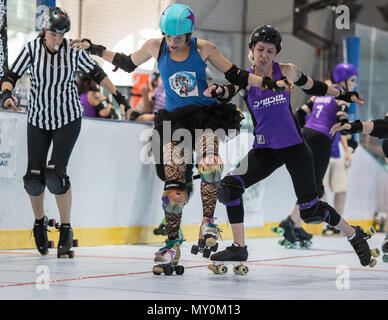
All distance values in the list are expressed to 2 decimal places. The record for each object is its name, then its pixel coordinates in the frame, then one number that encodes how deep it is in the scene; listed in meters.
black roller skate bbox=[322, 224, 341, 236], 15.20
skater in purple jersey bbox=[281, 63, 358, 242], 10.76
